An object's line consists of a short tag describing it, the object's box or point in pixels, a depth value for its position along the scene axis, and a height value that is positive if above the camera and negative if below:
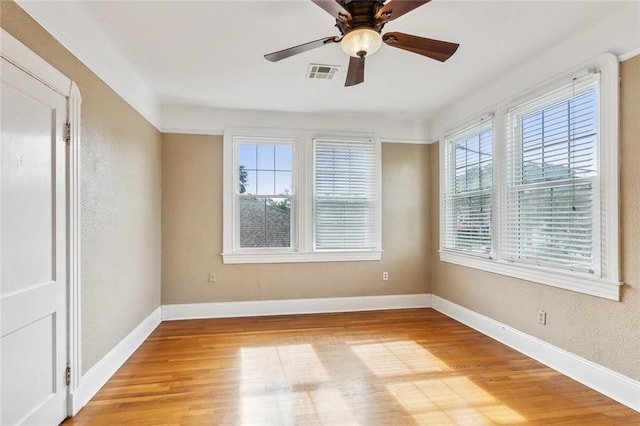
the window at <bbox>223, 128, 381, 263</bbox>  4.29 +0.22
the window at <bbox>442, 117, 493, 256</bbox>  3.59 +0.28
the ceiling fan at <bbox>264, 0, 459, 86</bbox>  1.79 +1.02
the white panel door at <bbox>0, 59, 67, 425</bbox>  1.63 -0.20
